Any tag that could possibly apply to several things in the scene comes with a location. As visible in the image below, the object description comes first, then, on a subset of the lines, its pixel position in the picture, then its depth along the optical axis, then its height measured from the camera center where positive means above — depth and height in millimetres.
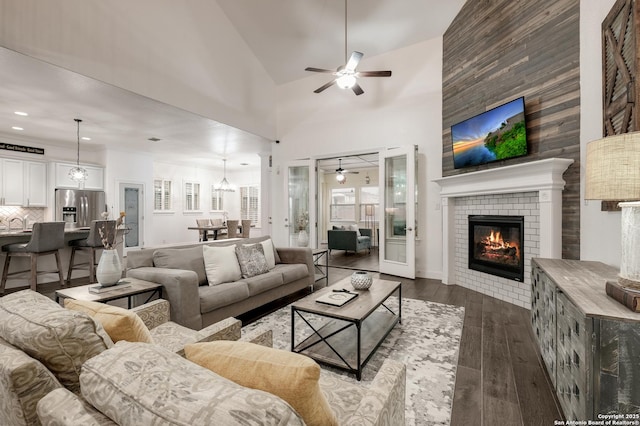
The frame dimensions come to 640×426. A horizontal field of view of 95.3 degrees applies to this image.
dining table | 8032 -526
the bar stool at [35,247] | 3816 -468
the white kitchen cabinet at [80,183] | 6520 +784
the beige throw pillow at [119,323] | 1022 -397
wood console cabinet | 1213 -631
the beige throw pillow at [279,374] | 738 -430
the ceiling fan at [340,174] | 8531 +1153
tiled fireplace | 3129 -32
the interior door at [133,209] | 7457 +69
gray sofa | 2420 -741
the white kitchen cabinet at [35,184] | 6098 +585
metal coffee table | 2119 -1060
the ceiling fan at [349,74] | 3725 +1807
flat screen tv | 3395 +978
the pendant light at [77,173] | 5836 +775
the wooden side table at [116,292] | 2094 -609
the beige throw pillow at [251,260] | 3324 -572
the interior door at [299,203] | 6219 +194
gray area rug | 1797 -1155
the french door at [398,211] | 4879 +7
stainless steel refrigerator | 6469 +127
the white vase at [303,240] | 4863 -472
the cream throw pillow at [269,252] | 3750 -532
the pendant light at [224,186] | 9223 +826
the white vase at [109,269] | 2285 -454
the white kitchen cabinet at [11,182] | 5754 +598
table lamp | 1340 +146
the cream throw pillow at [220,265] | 3012 -564
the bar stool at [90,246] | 4504 -545
